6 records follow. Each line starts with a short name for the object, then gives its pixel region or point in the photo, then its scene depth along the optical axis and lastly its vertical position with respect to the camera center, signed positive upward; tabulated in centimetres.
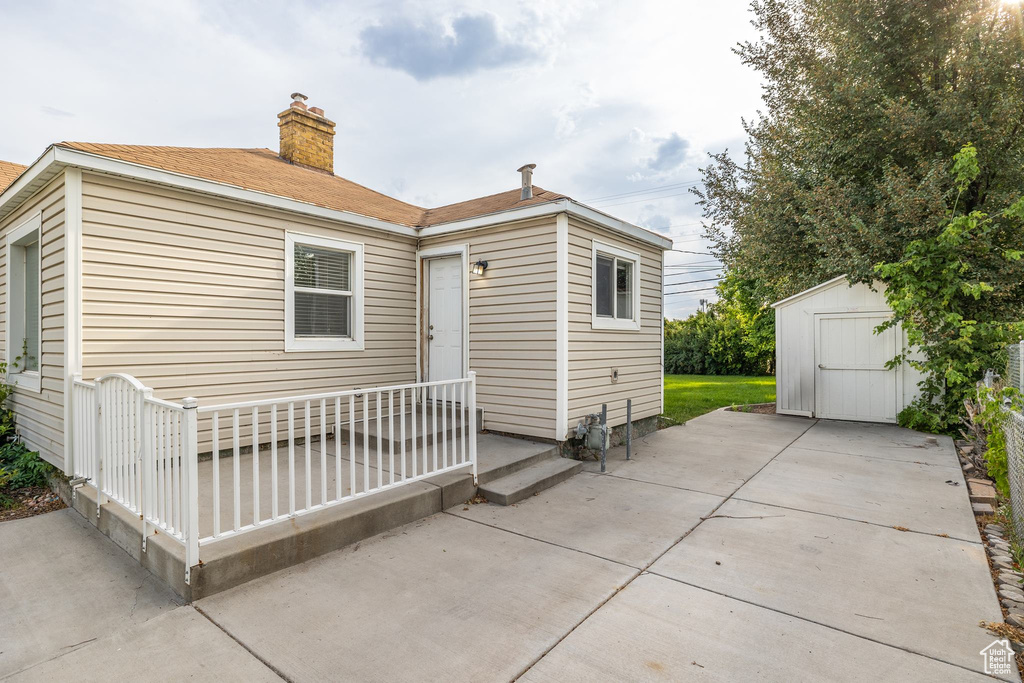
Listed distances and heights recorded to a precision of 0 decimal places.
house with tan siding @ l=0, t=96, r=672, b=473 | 416 +55
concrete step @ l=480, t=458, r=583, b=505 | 416 -131
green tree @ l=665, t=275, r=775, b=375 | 1802 +3
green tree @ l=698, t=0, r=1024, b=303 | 708 +336
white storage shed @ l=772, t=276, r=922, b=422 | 766 -29
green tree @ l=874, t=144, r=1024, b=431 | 647 +59
